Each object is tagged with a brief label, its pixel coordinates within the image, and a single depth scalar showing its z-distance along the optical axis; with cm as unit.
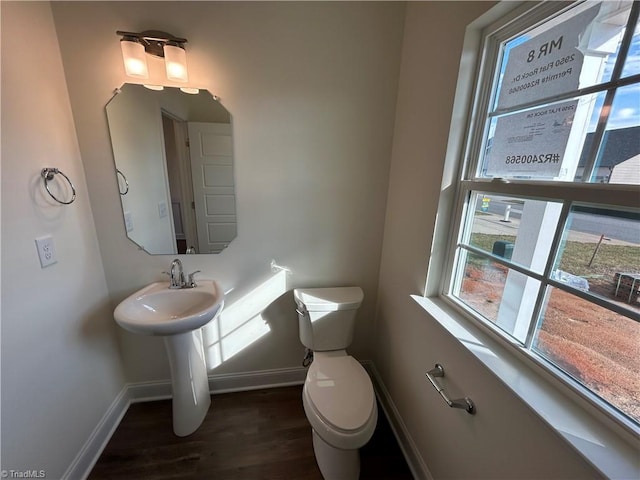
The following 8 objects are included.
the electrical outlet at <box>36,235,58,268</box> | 108
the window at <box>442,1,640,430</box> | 62
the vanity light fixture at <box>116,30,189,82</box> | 121
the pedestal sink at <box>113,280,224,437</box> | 139
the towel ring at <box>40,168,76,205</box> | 112
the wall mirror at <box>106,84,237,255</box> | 136
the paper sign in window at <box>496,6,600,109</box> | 73
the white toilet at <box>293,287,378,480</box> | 110
